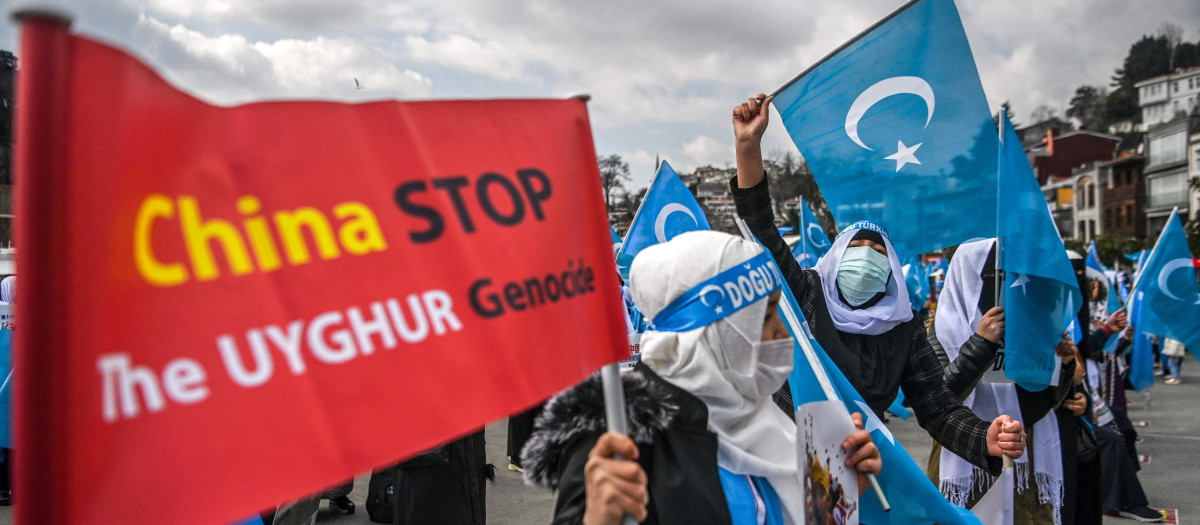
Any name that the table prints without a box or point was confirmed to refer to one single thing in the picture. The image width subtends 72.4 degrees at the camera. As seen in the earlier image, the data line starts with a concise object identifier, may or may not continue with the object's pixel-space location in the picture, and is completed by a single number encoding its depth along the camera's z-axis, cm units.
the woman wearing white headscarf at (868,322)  322
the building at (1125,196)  6062
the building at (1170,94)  8388
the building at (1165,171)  5584
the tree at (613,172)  2742
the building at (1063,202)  6950
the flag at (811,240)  991
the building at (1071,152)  7550
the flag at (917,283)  1253
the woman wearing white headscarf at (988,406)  404
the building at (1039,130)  8794
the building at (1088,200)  6514
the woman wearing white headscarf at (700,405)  179
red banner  99
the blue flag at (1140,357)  968
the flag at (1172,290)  716
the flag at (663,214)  620
